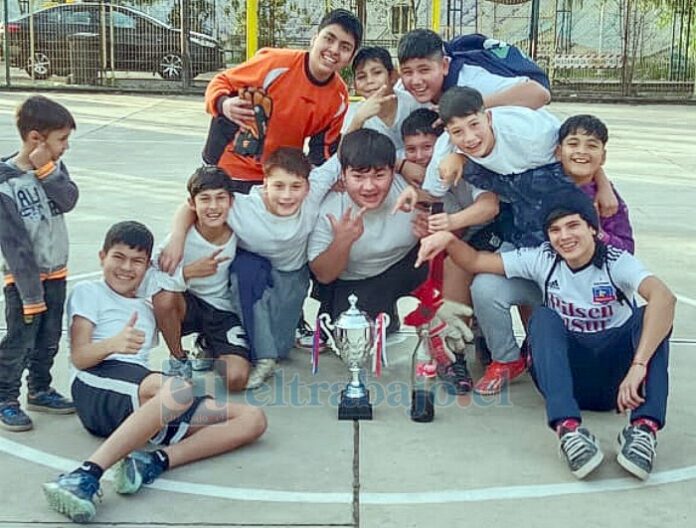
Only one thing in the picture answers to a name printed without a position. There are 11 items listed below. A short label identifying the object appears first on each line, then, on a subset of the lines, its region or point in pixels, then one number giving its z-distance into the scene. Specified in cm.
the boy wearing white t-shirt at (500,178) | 393
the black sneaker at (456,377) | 416
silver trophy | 385
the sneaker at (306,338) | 474
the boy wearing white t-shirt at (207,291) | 403
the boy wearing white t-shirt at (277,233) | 412
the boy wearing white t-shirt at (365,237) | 412
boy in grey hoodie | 351
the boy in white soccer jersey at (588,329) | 339
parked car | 1802
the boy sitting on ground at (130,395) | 318
